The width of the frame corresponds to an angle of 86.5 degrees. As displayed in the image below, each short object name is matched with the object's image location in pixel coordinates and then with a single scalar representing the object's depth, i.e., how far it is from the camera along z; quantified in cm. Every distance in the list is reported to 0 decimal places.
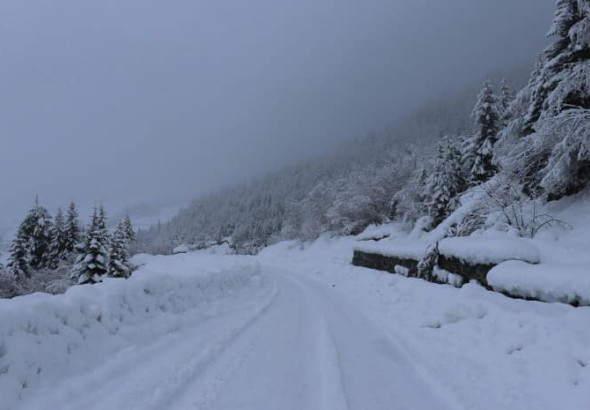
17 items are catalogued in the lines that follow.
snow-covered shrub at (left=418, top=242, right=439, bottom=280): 1109
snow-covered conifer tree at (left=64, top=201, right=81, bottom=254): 3588
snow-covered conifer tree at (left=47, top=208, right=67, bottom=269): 3488
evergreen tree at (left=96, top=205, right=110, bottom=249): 2574
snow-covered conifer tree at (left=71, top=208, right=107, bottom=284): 2148
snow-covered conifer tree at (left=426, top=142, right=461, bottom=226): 2752
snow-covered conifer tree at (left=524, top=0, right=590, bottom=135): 1169
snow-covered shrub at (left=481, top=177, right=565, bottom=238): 1055
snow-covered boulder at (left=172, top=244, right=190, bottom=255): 10639
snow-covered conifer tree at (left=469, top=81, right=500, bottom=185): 2572
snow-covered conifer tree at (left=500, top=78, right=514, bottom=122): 2800
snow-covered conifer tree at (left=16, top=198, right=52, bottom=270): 3512
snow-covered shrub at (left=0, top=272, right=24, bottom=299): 2386
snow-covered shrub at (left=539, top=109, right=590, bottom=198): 1016
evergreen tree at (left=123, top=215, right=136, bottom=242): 5121
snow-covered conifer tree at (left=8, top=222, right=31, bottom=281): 2890
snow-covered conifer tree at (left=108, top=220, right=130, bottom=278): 2586
